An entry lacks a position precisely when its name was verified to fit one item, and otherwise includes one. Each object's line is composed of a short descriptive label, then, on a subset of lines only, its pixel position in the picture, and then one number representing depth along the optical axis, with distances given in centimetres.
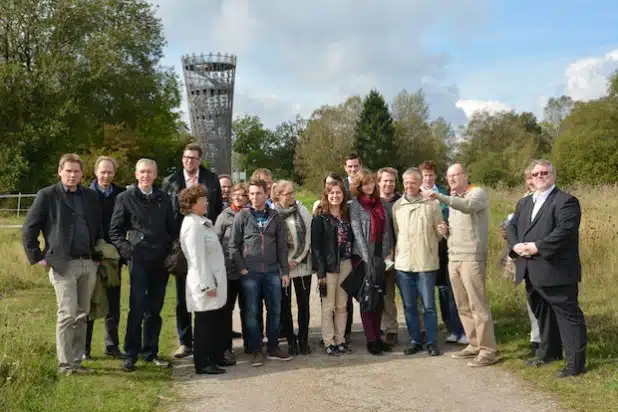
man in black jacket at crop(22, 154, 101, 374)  575
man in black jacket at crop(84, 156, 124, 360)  652
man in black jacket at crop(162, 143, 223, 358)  682
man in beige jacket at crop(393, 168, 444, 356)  660
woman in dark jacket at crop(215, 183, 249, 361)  648
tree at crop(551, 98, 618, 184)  3478
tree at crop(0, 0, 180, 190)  3512
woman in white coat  593
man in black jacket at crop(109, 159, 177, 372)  604
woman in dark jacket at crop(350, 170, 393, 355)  661
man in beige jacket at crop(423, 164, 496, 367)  621
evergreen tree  5591
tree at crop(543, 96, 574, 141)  6344
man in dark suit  562
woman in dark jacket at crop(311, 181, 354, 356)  667
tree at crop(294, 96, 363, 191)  5150
